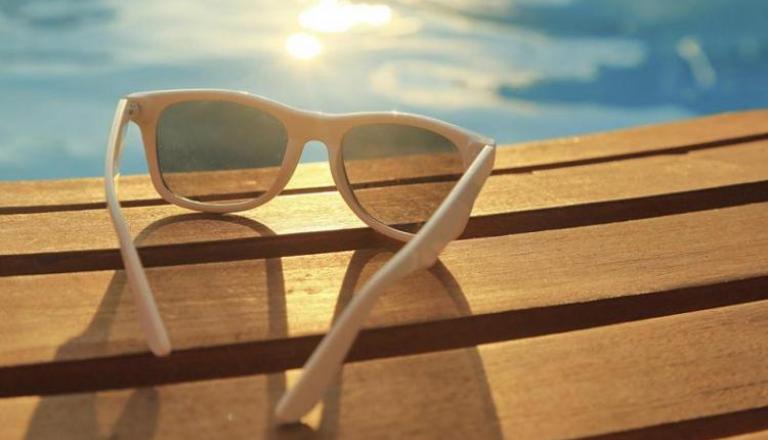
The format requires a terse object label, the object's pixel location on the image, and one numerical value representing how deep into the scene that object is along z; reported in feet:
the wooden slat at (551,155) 3.35
